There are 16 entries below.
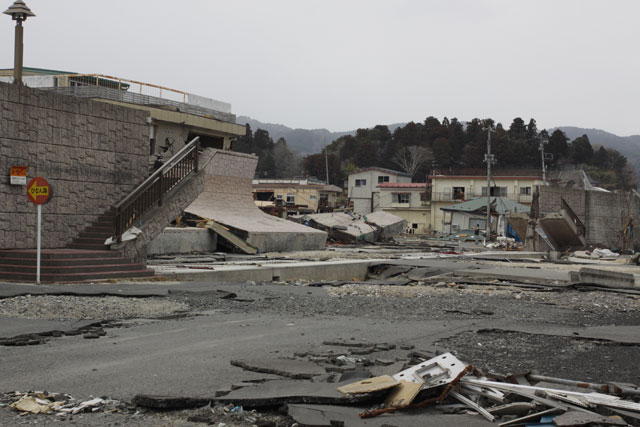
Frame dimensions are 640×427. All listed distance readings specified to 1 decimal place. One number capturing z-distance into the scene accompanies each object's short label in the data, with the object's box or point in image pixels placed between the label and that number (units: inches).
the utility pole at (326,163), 3914.4
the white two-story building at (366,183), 3484.3
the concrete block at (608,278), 625.6
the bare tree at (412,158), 4089.6
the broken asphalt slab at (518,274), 713.0
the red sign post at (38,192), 538.3
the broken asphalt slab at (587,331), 319.9
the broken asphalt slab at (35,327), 307.9
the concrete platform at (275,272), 657.6
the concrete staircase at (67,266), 553.6
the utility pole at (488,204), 1990.7
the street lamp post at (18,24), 635.5
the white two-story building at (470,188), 3053.6
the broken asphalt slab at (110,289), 464.8
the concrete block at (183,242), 978.0
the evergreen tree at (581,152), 4138.8
